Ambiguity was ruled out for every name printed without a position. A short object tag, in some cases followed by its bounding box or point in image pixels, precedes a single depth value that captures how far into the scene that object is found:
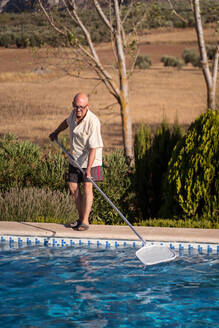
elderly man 9.45
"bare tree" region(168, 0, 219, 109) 15.94
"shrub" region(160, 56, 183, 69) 75.18
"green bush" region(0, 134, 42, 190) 14.01
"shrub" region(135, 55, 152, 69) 73.22
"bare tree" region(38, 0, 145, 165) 16.21
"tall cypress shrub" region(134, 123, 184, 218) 13.74
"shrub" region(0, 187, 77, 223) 11.67
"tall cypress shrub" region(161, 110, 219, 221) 11.06
